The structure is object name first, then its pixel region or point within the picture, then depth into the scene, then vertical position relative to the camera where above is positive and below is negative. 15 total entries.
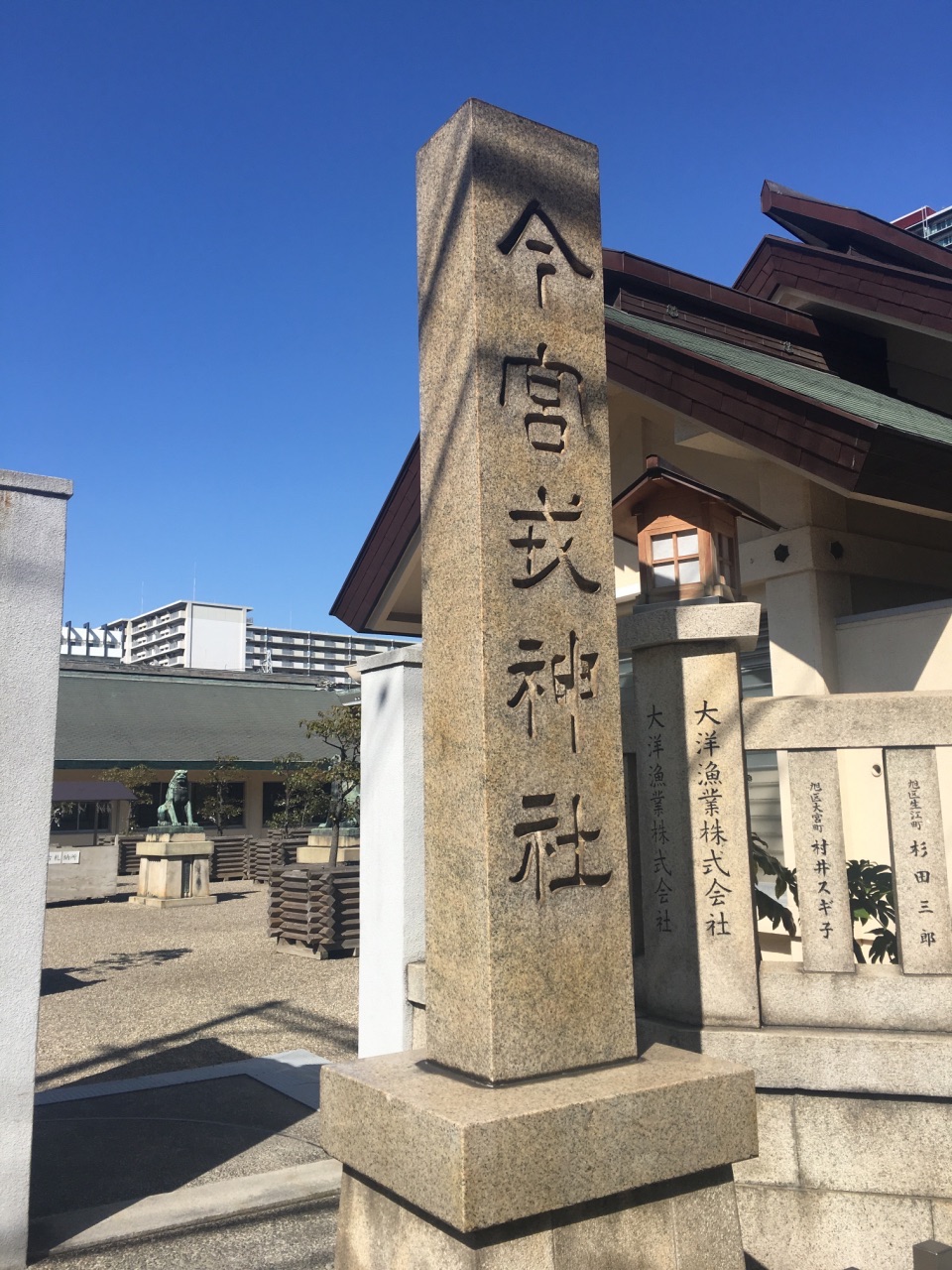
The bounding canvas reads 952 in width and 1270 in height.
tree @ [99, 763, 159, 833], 29.36 +0.66
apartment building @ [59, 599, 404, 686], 103.31 +17.39
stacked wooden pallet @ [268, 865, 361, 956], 13.41 -1.46
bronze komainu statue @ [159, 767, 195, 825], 22.50 +0.03
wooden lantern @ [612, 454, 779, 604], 4.91 +1.31
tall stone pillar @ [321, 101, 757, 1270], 2.95 -0.12
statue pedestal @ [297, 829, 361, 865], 16.77 -0.79
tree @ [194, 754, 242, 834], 30.86 +0.15
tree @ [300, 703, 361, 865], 16.92 +0.59
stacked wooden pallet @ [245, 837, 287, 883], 26.05 -1.58
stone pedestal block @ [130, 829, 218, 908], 20.98 -1.42
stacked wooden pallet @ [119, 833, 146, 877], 28.36 -1.53
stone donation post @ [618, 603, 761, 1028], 4.12 -0.10
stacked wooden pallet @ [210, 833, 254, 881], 28.00 -1.62
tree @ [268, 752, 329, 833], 20.27 +0.17
